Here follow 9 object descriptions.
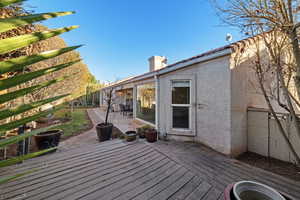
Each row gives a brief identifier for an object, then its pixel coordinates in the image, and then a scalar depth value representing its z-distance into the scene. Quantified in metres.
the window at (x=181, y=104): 4.78
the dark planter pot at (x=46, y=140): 4.03
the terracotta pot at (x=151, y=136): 4.69
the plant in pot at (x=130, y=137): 4.70
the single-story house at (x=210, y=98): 3.74
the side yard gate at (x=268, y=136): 3.32
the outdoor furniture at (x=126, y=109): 10.49
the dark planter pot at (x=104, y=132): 4.88
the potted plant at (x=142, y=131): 5.03
